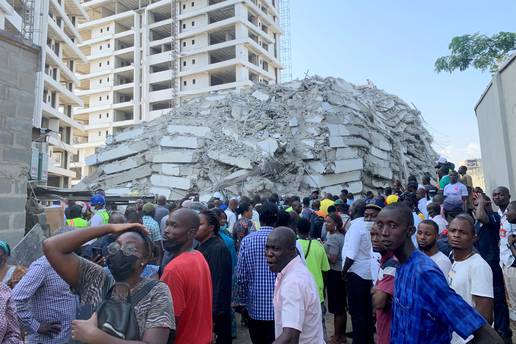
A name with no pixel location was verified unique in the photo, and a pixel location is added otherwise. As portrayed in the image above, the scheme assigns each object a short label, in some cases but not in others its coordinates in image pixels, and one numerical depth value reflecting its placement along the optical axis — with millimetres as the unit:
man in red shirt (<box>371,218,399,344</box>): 2486
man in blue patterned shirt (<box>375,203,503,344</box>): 1850
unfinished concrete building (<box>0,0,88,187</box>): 32594
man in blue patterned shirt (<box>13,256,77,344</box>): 2801
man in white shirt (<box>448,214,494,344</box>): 2742
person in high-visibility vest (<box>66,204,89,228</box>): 6820
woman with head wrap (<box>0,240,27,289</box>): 3182
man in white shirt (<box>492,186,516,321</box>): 4551
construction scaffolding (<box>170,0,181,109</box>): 44812
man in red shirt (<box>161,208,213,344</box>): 2457
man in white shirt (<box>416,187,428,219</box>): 8273
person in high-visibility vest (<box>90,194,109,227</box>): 7064
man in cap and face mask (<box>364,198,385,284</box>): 4465
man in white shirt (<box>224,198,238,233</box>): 7777
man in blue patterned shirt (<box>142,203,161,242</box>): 5879
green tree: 15977
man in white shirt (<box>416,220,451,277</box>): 3676
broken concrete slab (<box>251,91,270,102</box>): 20531
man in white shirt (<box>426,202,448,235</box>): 5999
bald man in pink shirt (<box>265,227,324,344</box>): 2348
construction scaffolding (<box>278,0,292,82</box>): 53344
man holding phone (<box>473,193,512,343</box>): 4531
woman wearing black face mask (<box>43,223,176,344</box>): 1795
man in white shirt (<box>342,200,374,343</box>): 4730
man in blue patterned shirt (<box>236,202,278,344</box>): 3635
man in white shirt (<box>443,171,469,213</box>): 8116
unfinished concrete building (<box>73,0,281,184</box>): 44156
